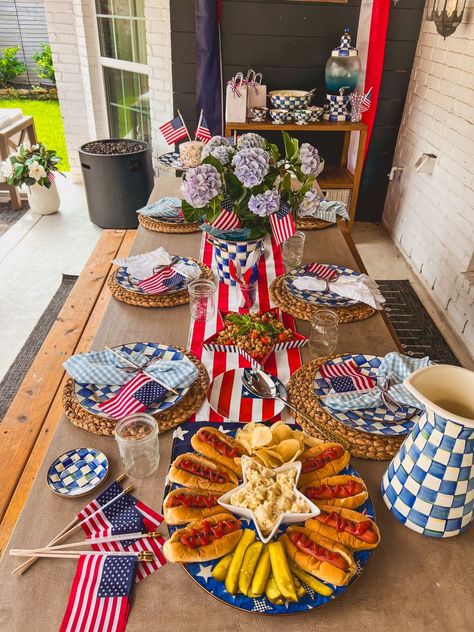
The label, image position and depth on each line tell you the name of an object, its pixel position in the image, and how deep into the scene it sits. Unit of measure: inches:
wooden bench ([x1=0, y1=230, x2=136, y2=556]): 51.5
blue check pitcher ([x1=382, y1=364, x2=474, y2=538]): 32.7
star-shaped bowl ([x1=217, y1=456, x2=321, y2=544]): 33.1
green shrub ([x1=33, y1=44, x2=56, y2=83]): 311.4
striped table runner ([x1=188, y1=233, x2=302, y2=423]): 48.2
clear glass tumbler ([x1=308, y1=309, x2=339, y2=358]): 54.6
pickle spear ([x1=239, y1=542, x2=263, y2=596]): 31.7
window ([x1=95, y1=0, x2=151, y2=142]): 148.8
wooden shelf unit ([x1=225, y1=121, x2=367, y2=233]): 130.8
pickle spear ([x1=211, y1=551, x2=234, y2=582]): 32.3
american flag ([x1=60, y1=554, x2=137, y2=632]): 30.9
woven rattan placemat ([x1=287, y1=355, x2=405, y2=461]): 42.9
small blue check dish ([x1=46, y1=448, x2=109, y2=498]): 38.9
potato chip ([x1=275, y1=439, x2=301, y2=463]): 39.0
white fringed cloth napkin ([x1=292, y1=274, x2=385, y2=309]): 62.9
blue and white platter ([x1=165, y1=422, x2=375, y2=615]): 31.2
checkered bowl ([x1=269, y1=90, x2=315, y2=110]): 130.8
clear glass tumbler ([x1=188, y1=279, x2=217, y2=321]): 60.4
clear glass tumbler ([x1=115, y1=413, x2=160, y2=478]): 39.7
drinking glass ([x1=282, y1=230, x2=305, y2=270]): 72.6
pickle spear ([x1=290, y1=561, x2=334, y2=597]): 31.9
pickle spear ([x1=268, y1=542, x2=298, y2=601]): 31.1
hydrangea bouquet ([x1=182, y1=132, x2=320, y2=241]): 55.7
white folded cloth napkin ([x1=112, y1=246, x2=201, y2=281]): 67.1
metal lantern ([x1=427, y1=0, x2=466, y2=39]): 105.5
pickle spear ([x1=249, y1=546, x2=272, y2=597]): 31.5
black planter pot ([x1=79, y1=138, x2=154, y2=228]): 139.9
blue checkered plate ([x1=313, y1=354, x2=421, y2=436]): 44.3
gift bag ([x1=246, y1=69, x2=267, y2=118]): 130.8
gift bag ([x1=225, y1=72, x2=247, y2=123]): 126.4
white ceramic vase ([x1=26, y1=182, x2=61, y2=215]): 159.5
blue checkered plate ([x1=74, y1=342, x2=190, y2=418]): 45.9
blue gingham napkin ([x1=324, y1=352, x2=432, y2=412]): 45.9
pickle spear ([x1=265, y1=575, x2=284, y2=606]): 31.3
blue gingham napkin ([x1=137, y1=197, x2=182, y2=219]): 84.9
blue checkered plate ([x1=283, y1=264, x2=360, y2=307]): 63.0
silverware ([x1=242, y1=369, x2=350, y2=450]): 44.4
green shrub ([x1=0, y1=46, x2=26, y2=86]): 316.2
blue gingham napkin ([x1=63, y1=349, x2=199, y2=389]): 47.7
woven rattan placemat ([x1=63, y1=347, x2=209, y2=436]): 44.6
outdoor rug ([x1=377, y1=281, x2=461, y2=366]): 103.5
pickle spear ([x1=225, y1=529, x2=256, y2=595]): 31.7
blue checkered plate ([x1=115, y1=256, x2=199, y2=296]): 64.1
